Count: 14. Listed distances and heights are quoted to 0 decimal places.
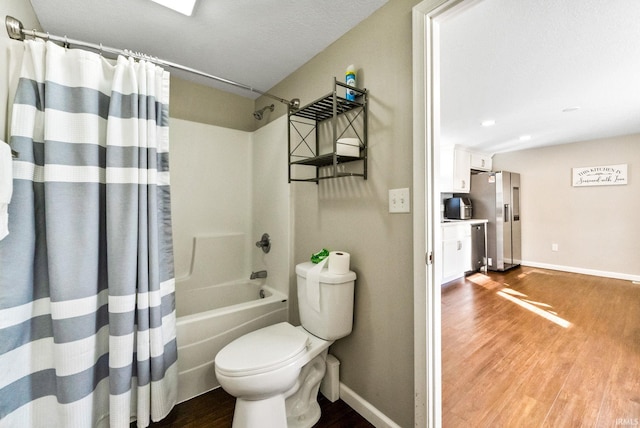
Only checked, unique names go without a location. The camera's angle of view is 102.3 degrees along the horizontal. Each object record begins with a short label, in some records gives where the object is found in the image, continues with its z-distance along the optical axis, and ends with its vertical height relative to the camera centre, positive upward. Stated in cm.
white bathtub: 152 -74
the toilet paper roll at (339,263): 140 -27
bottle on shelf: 139 +73
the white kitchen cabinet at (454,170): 427 +72
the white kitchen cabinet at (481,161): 471 +96
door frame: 112 -2
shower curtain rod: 106 +79
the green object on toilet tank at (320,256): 151 -25
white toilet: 113 -67
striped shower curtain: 105 -16
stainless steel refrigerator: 432 +0
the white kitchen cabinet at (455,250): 364 -56
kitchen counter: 371 -14
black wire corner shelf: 139 +54
